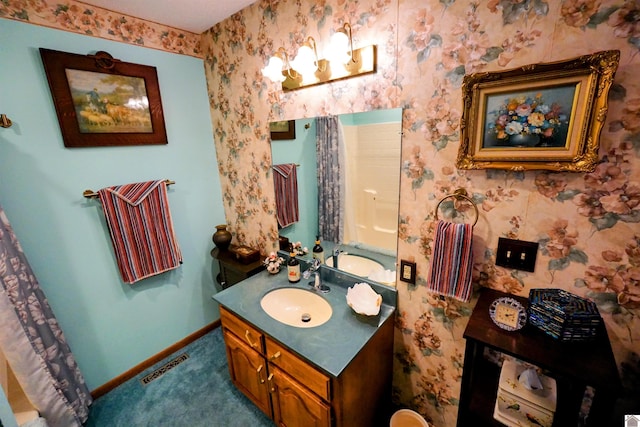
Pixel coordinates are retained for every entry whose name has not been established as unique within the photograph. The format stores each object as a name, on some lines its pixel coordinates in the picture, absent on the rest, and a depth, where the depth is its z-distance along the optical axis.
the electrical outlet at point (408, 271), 1.30
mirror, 1.27
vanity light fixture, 1.20
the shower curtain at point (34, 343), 1.27
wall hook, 1.35
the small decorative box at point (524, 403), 0.88
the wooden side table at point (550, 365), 0.71
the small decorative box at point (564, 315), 0.81
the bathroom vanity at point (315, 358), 1.12
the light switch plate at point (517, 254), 0.99
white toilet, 1.40
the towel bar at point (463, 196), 1.08
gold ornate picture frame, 0.80
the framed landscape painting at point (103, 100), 1.50
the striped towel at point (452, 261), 1.06
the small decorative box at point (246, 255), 1.96
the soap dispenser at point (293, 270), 1.68
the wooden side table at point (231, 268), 1.87
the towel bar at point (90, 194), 1.63
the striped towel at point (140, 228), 1.71
